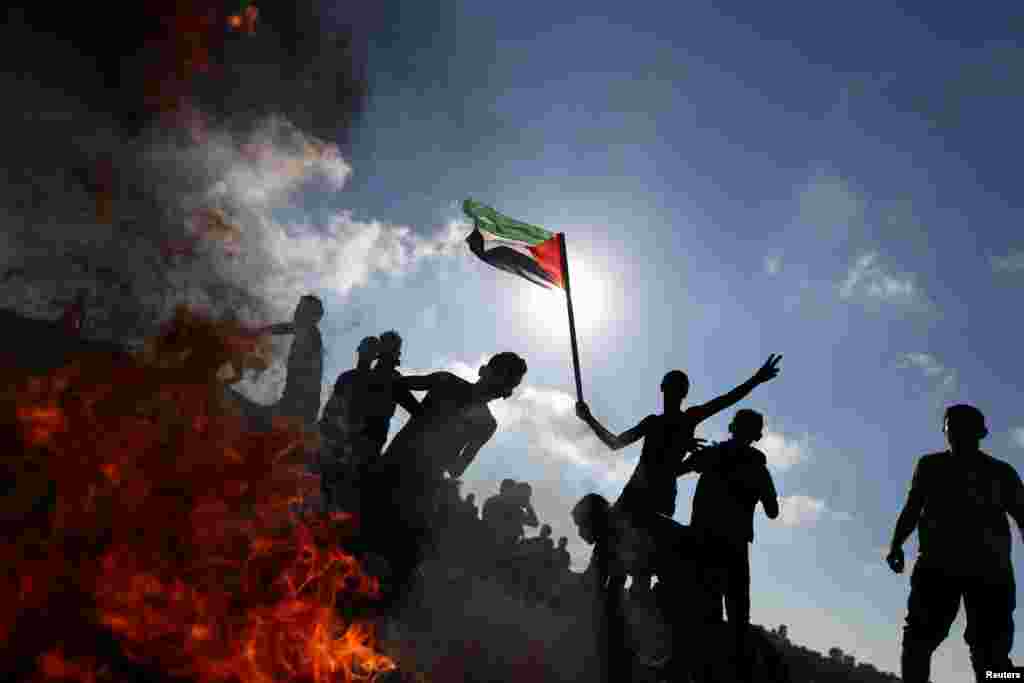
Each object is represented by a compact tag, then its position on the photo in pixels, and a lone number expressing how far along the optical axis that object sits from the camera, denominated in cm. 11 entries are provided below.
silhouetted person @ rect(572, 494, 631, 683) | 427
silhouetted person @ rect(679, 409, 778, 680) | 520
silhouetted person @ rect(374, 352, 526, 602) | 575
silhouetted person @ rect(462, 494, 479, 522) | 1193
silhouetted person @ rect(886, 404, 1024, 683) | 504
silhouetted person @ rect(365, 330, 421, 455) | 614
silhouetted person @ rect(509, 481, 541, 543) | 1254
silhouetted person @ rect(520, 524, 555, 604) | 1160
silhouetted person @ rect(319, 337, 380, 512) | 570
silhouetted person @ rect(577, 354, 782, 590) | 604
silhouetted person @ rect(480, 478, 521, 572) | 1177
